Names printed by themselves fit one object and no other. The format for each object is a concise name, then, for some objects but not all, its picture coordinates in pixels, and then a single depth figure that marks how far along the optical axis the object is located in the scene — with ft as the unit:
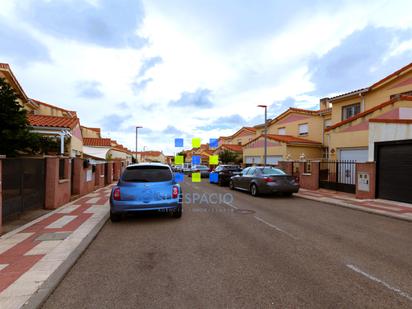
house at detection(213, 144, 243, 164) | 122.83
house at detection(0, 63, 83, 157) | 44.00
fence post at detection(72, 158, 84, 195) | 36.76
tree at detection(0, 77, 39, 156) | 27.20
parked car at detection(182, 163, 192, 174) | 119.38
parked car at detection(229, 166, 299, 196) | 38.75
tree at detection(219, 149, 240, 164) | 114.93
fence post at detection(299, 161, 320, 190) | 49.70
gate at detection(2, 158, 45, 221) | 20.57
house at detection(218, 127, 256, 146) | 139.59
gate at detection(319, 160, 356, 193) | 44.52
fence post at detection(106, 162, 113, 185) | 64.62
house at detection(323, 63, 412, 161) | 37.46
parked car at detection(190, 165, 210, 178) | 93.04
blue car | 22.09
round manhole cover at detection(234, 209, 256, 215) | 27.04
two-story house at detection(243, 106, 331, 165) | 79.46
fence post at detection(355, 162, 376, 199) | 37.01
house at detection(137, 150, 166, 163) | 298.13
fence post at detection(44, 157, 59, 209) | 27.20
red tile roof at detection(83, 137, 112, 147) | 101.13
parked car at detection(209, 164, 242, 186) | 60.44
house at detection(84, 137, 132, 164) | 95.81
